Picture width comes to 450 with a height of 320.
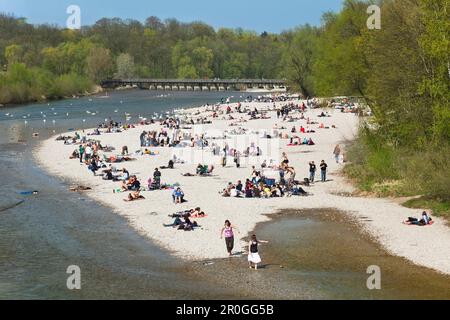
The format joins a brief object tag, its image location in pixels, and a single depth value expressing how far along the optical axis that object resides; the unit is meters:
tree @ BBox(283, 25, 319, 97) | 117.56
